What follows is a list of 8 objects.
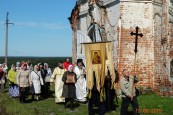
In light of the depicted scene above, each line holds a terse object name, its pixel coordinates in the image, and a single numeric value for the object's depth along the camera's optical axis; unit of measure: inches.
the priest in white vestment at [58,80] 368.3
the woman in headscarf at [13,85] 420.4
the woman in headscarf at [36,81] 394.8
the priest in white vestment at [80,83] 366.3
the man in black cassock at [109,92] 305.0
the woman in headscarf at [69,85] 330.8
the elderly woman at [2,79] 474.2
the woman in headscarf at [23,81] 380.2
